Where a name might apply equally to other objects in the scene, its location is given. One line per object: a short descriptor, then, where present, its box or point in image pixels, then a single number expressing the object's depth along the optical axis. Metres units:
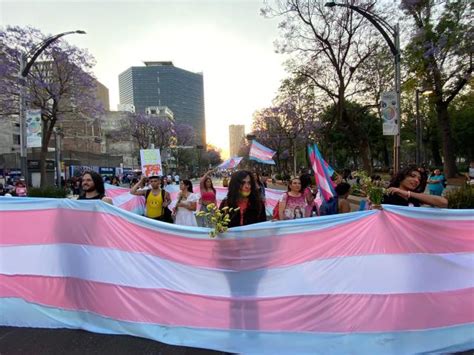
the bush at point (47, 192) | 16.88
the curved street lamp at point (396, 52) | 12.76
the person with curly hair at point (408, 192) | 3.89
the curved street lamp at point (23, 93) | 15.33
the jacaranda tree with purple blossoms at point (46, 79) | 20.70
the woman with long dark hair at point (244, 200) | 3.90
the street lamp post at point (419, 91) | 22.81
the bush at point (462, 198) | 9.03
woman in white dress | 7.07
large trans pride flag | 3.47
